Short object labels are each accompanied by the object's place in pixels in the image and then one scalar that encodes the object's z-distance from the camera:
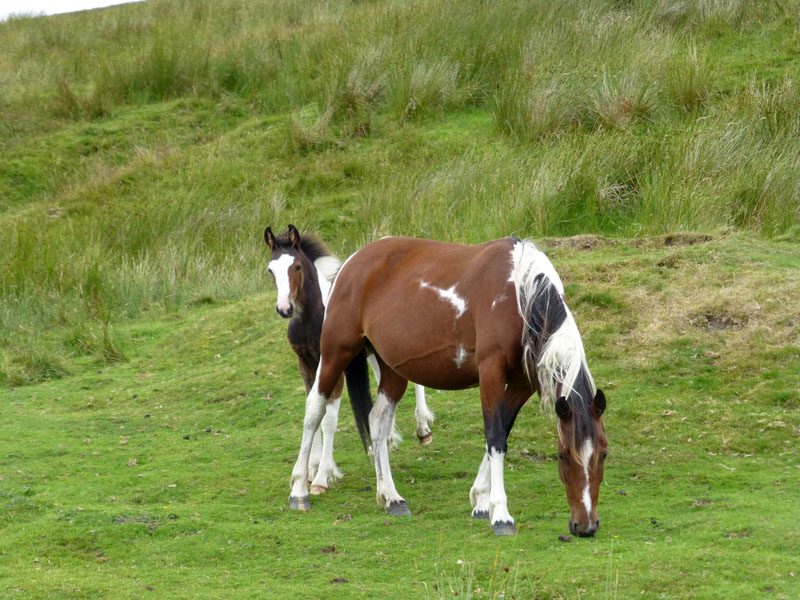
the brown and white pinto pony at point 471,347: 8.65
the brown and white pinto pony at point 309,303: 11.90
